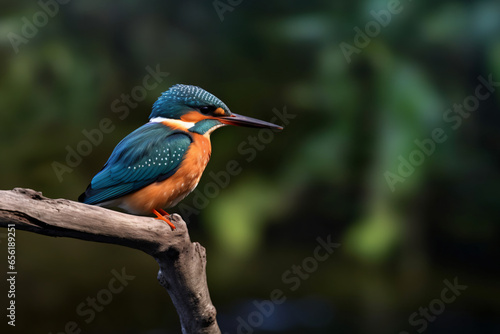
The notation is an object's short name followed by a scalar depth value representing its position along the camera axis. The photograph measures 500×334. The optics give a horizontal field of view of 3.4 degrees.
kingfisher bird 5.22
